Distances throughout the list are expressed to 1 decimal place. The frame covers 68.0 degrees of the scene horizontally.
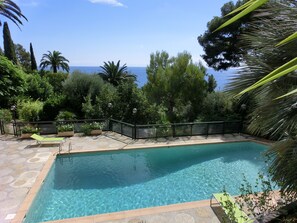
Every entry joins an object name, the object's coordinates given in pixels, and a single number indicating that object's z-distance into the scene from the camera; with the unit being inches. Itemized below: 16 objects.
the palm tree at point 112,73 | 870.1
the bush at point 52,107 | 617.6
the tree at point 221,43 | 588.1
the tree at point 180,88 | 662.5
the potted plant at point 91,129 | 482.3
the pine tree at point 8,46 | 983.0
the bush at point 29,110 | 577.4
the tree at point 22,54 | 1589.3
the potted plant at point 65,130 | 467.2
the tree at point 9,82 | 583.8
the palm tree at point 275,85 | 90.9
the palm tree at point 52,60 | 1241.4
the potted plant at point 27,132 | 442.6
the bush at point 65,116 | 540.4
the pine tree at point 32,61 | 1211.9
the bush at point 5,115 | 490.1
